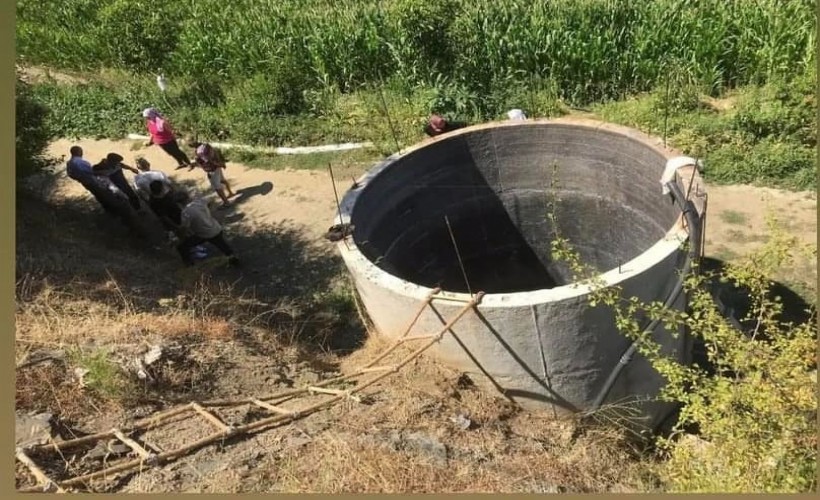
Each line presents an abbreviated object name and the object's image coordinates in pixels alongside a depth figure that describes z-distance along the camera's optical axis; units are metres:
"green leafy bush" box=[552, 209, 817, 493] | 3.52
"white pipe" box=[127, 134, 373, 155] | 9.99
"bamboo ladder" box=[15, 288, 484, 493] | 3.98
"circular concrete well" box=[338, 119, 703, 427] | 4.76
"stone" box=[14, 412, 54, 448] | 4.18
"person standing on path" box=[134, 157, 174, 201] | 7.87
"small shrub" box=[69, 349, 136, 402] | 4.64
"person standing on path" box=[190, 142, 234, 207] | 8.62
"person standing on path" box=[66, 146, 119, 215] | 7.98
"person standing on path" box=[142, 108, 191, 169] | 9.20
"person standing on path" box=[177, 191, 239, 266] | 7.19
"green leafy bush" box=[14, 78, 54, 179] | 7.20
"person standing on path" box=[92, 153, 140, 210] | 8.29
